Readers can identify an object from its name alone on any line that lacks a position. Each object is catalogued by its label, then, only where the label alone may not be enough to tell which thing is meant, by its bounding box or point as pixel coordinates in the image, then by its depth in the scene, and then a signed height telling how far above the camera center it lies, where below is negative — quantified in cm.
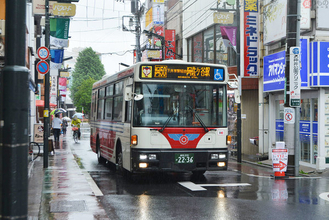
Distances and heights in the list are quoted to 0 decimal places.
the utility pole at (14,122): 362 -3
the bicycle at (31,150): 1849 -147
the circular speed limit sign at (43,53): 1518 +222
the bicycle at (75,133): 3163 -109
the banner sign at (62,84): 5870 +451
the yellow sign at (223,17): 2184 +501
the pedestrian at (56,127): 2658 -55
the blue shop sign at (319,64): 1580 +198
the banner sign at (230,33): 2197 +424
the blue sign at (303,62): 1622 +209
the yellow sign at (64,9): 1747 +430
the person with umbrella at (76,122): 3150 -31
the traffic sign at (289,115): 1433 +13
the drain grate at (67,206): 870 -178
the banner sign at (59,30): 2011 +405
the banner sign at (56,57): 2532 +348
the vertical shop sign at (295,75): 1411 +140
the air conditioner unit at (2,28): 1375 +277
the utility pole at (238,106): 1898 +56
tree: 10019 +1138
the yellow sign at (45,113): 1580 +16
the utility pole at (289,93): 1422 +84
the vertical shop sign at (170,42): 3591 +632
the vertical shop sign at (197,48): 3221 +523
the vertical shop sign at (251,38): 2083 +384
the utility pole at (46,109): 1555 +32
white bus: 1181 +4
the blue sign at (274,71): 1780 +198
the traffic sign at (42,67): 1507 +173
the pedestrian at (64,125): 4476 -72
